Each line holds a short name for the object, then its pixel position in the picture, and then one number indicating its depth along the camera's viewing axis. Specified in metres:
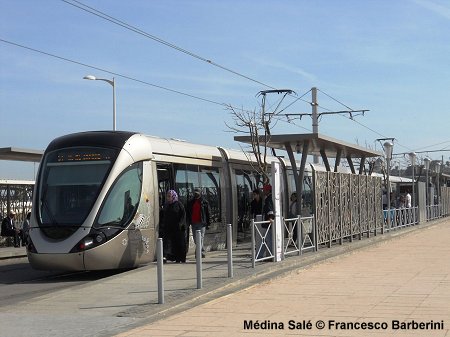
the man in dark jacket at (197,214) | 17.30
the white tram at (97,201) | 14.16
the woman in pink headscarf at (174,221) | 15.66
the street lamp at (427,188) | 40.75
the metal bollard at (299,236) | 17.45
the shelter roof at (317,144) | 18.22
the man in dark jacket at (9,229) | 26.67
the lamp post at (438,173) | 46.78
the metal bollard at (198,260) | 11.66
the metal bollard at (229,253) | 13.07
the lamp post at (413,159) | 37.10
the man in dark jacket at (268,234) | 15.63
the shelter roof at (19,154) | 22.86
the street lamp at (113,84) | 32.43
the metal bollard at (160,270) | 10.39
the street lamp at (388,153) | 30.10
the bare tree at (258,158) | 22.84
